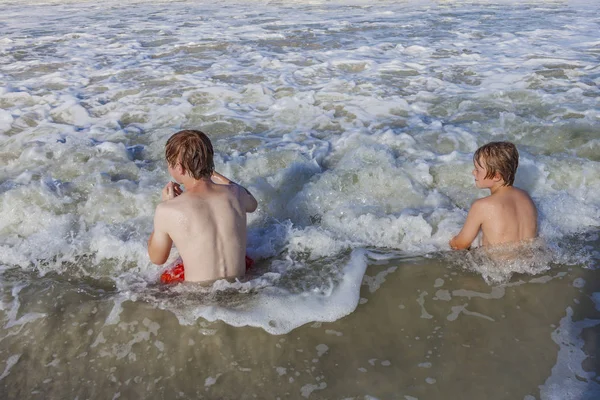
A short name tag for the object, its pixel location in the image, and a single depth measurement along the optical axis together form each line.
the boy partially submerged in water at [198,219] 3.24
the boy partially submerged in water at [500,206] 3.60
